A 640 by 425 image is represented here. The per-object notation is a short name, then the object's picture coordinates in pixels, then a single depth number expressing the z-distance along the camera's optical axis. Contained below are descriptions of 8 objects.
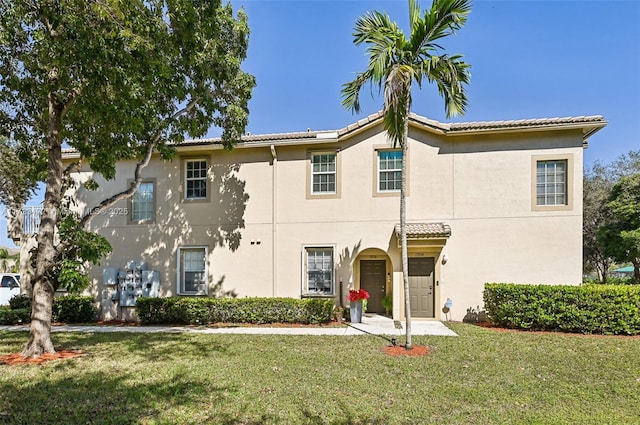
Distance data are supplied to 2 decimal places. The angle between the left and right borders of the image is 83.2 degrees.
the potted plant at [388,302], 13.52
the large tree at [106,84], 6.97
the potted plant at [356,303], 12.27
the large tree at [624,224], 18.73
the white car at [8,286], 16.62
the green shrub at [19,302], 14.02
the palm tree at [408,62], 8.21
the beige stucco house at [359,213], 12.20
